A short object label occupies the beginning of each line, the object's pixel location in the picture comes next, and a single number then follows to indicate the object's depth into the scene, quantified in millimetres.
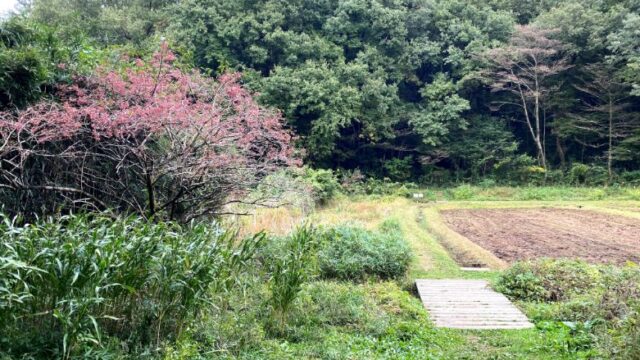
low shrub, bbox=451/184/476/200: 20781
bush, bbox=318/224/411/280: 6557
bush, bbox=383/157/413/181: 24766
